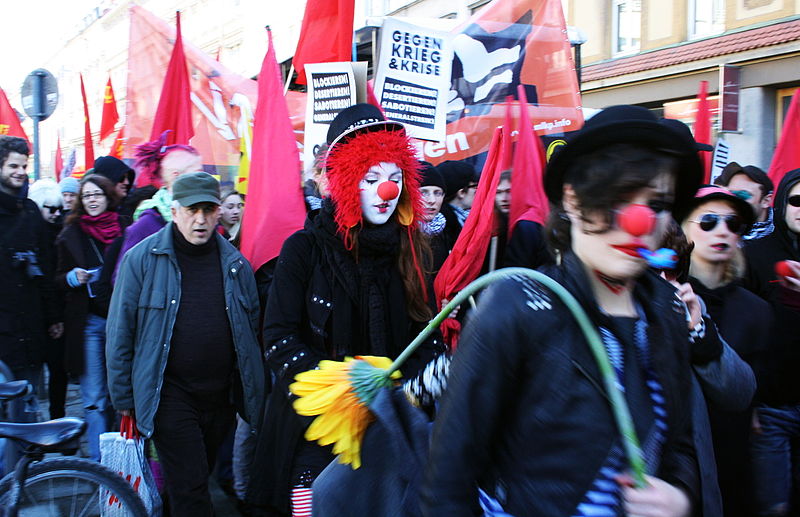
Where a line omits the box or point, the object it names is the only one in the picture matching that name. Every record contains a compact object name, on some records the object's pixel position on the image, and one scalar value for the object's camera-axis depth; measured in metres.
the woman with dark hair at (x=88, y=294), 5.20
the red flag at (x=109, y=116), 11.57
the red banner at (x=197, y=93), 8.38
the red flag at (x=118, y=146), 9.91
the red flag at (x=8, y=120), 9.31
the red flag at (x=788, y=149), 6.19
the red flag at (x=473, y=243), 4.41
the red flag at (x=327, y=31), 5.95
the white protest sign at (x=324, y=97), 5.05
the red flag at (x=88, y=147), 10.55
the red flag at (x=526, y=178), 4.88
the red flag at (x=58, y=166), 16.87
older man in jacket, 3.71
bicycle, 3.52
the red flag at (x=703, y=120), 7.41
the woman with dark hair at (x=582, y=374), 1.46
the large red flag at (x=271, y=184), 4.86
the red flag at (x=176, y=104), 7.10
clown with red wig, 2.90
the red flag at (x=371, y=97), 5.48
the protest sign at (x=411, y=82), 6.10
